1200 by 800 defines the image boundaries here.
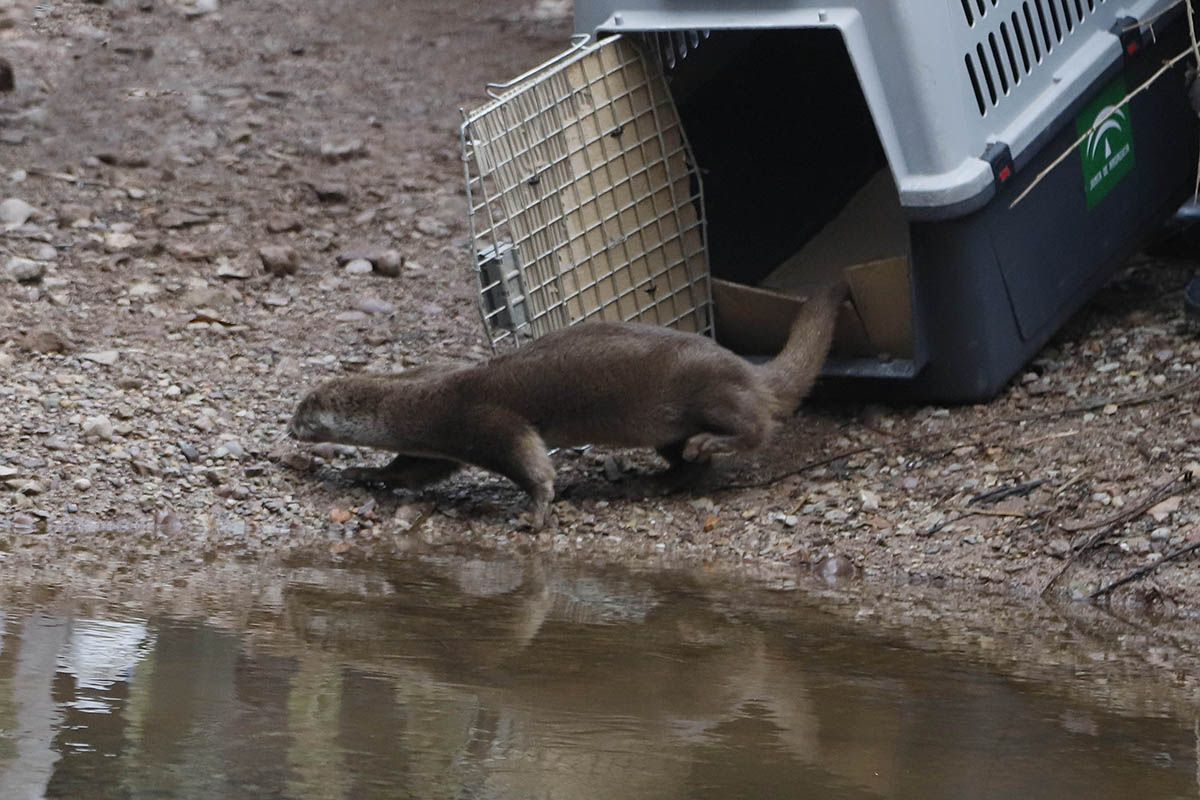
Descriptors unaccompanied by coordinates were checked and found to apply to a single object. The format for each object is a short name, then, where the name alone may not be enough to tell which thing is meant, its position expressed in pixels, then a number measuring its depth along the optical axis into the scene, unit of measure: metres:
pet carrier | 8.77
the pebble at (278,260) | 11.66
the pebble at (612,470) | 9.52
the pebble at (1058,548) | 8.04
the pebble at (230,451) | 9.20
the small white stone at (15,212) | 11.97
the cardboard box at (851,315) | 9.34
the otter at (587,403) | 8.77
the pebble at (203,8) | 15.61
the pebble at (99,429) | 9.19
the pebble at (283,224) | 12.24
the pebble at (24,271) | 11.19
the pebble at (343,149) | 13.41
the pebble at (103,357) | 10.09
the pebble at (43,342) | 10.21
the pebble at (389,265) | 11.87
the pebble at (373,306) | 11.37
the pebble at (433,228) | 12.51
